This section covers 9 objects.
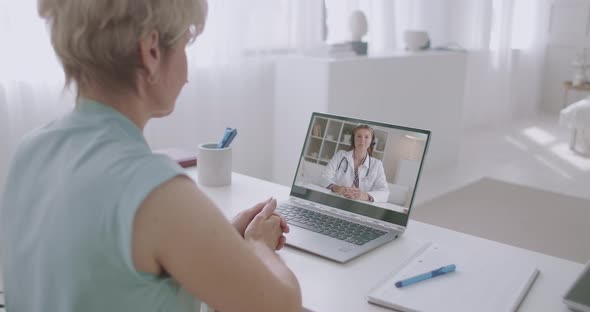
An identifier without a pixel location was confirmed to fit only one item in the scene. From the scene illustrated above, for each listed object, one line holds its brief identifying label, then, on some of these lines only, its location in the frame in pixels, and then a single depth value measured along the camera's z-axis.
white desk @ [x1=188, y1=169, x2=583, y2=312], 0.98
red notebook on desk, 1.74
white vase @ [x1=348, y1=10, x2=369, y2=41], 3.44
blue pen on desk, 1.02
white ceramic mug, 1.56
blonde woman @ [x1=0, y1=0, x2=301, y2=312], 0.71
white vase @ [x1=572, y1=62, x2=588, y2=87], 5.97
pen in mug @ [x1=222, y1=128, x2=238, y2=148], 1.61
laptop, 1.22
